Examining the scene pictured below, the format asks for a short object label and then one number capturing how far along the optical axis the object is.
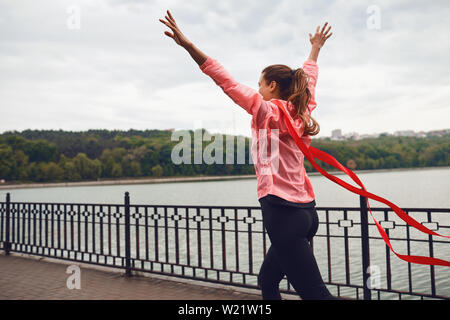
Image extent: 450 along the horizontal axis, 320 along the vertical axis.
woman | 1.98
